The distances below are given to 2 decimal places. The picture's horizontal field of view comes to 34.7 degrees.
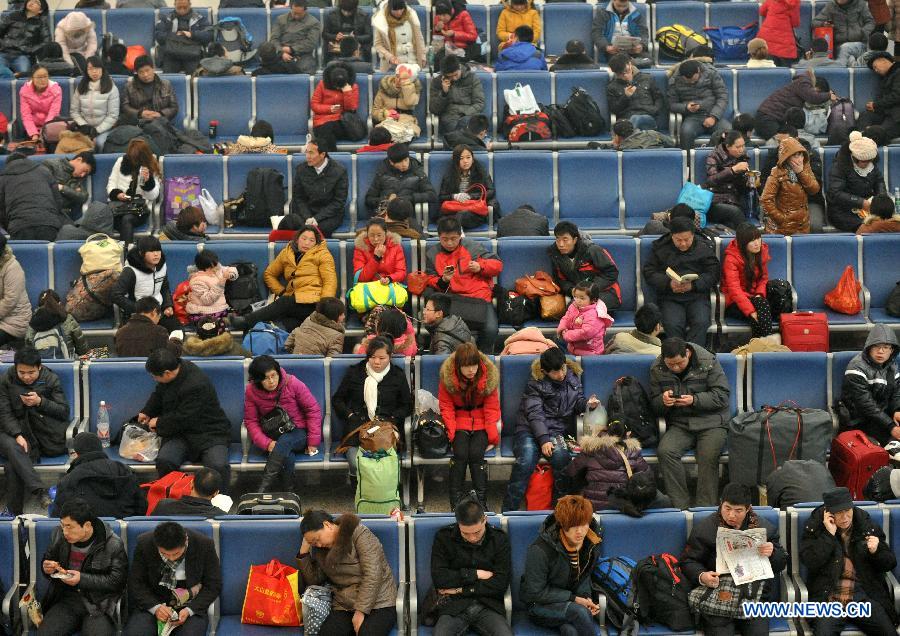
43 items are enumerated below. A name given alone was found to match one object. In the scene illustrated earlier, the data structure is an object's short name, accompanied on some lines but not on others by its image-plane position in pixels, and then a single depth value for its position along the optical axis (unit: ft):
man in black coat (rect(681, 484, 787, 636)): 27.32
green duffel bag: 31.76
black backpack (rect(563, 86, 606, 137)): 47.44
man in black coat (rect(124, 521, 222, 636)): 27.37
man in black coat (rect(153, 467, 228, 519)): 29.60
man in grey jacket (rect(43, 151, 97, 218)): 43.47
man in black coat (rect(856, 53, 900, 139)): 46.91
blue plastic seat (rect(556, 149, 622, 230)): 43.55
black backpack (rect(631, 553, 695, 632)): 27.45
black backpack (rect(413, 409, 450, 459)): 33.17
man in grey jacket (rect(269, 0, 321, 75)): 52.16
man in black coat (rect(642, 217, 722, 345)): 38.14
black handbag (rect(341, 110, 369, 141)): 47.37
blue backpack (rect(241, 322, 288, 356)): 36.81
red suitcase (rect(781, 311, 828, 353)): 37.37
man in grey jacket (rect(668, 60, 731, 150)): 47.06
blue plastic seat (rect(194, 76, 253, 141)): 48.75
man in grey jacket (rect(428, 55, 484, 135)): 47.52
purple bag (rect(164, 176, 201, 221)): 43.39
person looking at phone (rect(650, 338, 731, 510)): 32.89
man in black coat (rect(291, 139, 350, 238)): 42.42
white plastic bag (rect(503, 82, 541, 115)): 47.73
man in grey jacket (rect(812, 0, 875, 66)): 52.54
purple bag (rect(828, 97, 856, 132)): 46.78
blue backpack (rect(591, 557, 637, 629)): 27.63
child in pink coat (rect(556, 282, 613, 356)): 35.99
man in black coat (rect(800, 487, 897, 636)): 27.68
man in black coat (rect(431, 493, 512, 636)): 27.48
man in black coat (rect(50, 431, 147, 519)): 30.22
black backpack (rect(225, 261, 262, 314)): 38.88
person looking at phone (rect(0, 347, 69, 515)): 32.99
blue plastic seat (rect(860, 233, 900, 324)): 39.60
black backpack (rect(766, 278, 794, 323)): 38.40
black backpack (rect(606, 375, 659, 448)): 33.37
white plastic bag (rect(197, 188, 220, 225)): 43.24
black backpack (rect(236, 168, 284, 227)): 43.19
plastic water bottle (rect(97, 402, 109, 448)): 34.24
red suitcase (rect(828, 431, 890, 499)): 32.32
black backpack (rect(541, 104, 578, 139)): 47.60
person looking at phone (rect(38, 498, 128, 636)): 27.35
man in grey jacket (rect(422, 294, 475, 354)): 36.45
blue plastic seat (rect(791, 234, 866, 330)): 39.60
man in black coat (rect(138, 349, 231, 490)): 33.04
